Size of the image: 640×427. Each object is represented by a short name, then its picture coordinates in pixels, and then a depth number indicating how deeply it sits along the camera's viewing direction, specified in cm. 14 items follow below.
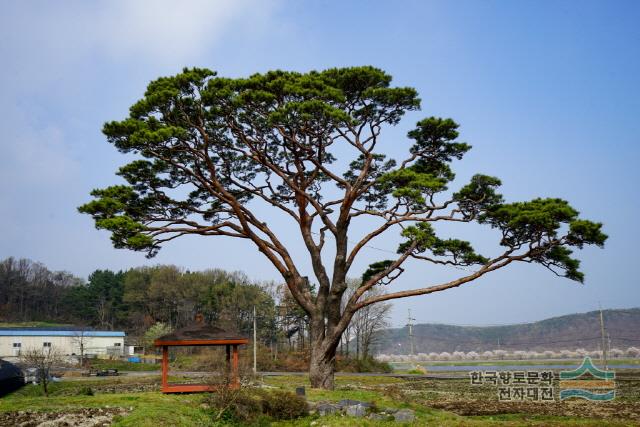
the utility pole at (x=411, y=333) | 5354
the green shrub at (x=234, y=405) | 1385
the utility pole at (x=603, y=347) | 4109
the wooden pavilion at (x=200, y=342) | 1576
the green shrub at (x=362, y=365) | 4512
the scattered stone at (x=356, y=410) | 1484
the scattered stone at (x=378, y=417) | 1443
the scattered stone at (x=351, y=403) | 1522
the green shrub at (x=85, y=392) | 1814
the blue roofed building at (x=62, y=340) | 5003
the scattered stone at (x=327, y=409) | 1501
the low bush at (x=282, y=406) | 1440
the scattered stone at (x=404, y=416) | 1410
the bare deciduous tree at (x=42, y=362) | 2252
